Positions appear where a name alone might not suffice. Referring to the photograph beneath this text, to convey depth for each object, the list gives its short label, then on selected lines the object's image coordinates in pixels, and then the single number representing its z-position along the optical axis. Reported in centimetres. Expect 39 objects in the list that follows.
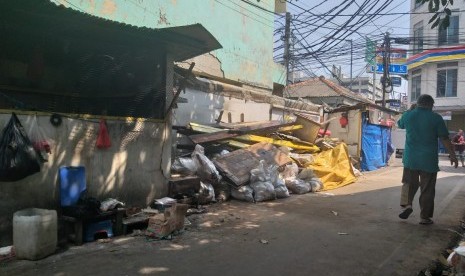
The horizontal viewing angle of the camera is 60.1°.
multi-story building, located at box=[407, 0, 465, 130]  3034
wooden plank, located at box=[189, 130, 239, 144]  893
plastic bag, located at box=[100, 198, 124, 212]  542
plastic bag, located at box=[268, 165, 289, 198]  856
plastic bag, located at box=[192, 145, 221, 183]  787
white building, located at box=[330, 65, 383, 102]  6096
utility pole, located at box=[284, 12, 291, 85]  1823
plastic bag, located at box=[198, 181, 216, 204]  744
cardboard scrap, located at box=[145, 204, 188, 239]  524
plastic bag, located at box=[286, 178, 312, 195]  915
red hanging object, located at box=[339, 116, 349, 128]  1516
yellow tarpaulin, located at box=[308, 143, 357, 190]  1057
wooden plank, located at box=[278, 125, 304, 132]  1181
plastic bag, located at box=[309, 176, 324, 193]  954
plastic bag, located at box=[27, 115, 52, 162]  490
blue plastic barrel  518
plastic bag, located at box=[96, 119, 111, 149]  577
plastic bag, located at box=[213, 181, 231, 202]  802
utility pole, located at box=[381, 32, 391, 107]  2148
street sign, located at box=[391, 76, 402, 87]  2812
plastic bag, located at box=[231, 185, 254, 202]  801
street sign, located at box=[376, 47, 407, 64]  2236
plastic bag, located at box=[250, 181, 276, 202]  807
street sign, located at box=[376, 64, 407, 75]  2468
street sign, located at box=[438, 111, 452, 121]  3058
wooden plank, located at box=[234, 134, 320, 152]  1034
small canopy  503
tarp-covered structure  1467
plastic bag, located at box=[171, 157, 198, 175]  771
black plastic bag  439
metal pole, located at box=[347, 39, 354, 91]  1799
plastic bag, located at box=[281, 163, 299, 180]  968
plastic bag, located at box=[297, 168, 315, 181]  983
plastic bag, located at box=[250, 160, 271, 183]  832
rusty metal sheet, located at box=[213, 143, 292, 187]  825
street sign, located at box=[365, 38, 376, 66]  1893
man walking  611
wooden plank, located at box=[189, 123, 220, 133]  941
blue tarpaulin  1480
